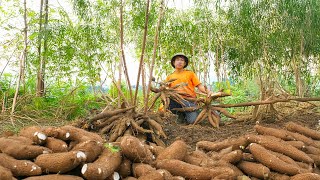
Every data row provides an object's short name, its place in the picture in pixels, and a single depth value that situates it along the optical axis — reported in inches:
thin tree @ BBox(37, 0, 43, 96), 177.5
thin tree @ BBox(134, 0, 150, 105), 115.4
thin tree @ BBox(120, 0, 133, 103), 118.8
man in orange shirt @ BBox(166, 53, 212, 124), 153.8
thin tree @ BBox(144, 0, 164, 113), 117.0
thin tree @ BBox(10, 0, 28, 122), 145.2
